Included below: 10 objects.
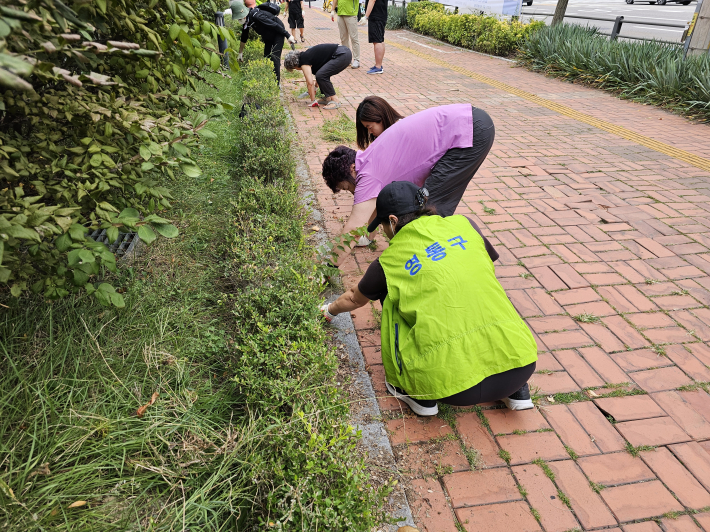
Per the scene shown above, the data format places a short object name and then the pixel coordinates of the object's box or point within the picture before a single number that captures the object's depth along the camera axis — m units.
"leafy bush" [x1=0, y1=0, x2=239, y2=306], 1.45
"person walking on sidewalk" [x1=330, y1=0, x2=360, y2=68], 9.38
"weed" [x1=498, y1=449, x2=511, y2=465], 2.25
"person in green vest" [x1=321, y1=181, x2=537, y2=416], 2.14
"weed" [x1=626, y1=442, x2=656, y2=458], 2.29
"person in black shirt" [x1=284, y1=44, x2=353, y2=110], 7.11
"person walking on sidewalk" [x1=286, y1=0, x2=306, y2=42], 12.94
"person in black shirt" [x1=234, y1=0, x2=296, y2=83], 7.51
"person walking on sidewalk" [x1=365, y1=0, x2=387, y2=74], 9.85
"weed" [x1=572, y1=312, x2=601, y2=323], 3.13
